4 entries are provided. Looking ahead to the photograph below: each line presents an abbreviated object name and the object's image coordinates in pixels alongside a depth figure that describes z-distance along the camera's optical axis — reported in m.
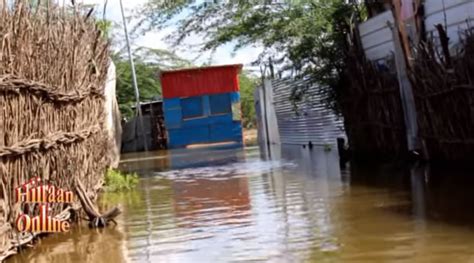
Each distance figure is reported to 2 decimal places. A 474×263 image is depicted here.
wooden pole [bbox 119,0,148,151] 27.31
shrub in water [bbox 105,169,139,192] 10.72
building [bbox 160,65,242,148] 26.61
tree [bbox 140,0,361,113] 13.45
